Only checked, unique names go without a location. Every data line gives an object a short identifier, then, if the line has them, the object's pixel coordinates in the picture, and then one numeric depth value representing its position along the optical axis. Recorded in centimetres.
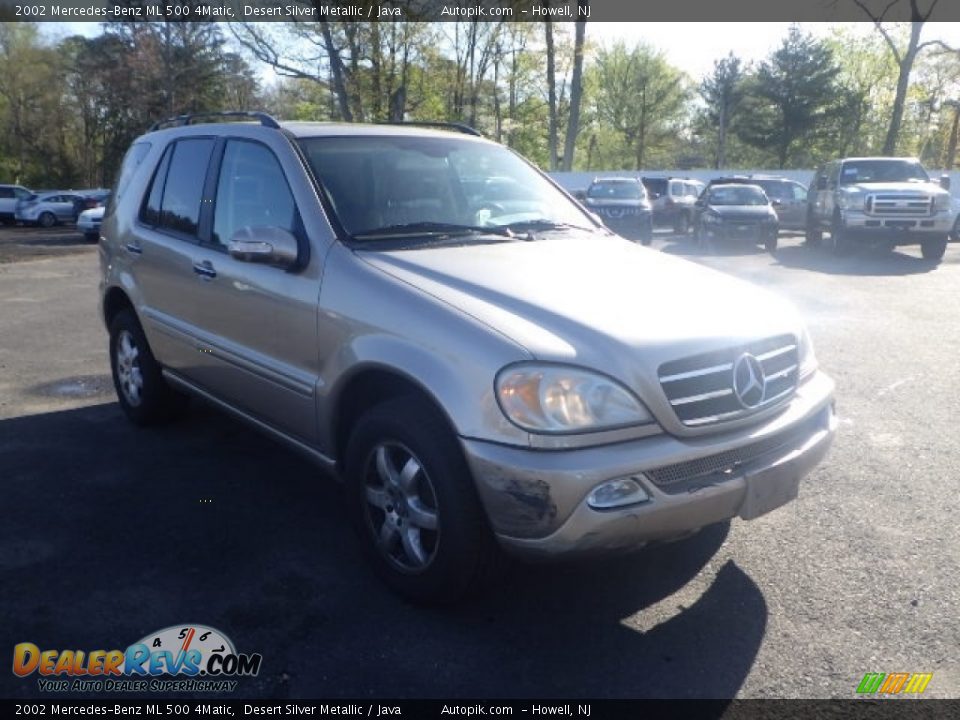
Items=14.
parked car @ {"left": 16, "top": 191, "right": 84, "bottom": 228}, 3113
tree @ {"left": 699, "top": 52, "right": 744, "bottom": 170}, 5362
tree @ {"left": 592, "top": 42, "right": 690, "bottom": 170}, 6178
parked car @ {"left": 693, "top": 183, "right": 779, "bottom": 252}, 1800
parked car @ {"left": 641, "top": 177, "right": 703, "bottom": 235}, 2416
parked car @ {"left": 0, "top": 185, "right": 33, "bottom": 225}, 3238
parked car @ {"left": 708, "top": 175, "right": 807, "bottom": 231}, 2402
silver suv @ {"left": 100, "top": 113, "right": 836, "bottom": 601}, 278
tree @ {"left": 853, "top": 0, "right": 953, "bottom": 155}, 3187
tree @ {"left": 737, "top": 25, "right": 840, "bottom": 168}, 4706
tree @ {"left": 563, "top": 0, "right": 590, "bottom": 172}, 3506
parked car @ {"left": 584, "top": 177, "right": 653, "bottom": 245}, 1703
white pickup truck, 1539
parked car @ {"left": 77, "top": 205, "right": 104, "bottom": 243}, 2391
